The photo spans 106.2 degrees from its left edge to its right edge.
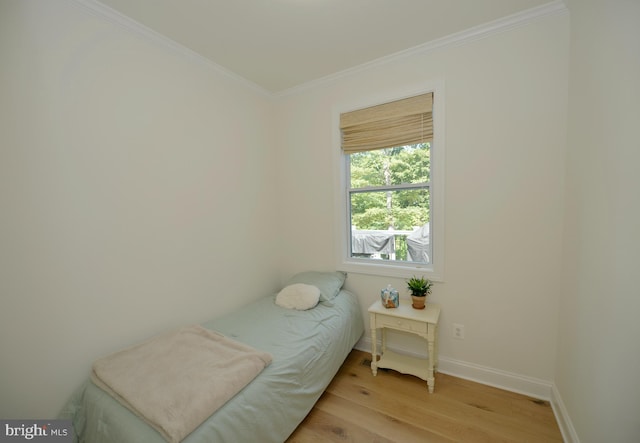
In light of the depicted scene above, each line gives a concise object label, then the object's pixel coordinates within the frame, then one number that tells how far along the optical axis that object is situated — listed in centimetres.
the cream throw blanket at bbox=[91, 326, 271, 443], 102
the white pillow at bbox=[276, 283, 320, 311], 210
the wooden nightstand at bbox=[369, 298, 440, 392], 181
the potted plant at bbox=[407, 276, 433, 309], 196
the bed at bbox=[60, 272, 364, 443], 107
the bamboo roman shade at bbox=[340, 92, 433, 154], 204
